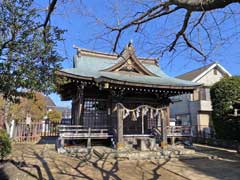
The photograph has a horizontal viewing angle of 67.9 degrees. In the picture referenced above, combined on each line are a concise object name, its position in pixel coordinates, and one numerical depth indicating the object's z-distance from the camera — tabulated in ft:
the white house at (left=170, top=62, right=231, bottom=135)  57.07
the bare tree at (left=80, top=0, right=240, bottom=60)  6.43
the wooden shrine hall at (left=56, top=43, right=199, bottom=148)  30.08
